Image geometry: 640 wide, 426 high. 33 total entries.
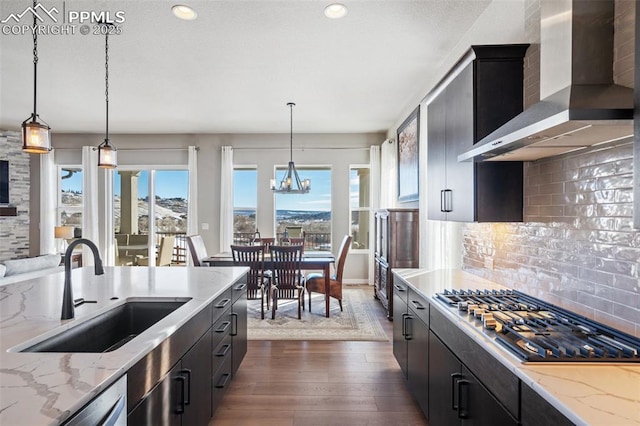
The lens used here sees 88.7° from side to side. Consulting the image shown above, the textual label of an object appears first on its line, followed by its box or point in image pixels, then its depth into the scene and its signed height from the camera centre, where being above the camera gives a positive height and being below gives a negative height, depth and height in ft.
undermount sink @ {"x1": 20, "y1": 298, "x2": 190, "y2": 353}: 4.48 -1.84
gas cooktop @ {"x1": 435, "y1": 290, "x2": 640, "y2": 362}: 3.62 -1.55
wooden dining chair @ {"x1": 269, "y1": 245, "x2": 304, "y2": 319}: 13.67 -2.46
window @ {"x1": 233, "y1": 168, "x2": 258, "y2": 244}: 21.43 +1.07
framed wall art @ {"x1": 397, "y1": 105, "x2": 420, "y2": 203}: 14.02 +2.67
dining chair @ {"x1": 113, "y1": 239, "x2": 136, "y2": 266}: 21.95 -2.93
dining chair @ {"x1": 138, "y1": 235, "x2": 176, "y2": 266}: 20.62 -2.25
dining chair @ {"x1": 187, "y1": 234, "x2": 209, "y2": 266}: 15.43 -1.68
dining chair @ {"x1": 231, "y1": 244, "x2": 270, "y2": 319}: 13.66 -1.97
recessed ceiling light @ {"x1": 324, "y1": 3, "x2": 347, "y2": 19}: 8.07 +5.17
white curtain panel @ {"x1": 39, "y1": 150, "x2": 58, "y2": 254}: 20.98 +0.82
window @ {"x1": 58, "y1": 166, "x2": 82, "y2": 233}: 21.71 +1.37
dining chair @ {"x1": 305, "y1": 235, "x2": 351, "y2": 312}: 14.78 -3.09
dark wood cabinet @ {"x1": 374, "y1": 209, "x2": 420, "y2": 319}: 14.03 -1.14
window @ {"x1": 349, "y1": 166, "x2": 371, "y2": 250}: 21.49 +0.67
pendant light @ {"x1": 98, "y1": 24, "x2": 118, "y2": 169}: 9.93 +1.84
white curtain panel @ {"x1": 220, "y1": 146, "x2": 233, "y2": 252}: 20.77 +1.05
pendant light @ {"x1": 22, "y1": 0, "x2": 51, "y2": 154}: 7.11 +1.74
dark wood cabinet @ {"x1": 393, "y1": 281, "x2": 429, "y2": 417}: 6.70 -2.93
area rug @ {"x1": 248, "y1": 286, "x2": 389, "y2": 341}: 12.26 -4.49
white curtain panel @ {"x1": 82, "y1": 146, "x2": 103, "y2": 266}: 20.88 +1.12
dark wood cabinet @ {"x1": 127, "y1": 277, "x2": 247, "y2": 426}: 4.00 -2.44
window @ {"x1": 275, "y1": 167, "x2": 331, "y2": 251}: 21.45 +0.42
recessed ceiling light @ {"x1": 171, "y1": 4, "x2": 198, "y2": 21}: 8.16 +5.20
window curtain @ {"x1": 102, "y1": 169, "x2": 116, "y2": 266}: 21.27 -0.29
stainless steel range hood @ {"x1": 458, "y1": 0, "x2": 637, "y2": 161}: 3.66 +1.50
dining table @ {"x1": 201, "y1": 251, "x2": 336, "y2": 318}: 14.34 -2.12
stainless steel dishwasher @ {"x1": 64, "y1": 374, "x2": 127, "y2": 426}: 2.84 -1.83
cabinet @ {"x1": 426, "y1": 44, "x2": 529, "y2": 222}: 6.69 +2.03
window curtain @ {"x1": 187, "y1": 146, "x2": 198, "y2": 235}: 20.94 +1.31
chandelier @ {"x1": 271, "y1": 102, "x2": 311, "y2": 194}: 15.98 +1.49
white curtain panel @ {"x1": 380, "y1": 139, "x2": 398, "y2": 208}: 18.28 +2.46
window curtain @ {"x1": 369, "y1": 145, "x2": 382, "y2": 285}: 20.75 +2.49
